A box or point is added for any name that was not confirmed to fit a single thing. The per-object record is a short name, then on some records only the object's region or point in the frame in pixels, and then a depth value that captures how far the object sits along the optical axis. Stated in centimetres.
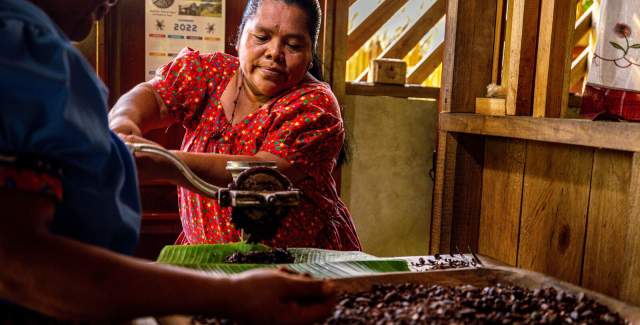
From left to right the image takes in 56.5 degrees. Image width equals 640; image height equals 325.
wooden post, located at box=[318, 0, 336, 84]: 391
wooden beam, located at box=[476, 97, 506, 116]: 224
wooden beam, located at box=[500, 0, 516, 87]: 258
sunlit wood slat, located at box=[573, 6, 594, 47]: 458
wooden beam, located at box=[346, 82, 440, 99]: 421
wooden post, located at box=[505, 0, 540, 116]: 215
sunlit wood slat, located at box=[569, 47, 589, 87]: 481
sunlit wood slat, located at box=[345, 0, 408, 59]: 424
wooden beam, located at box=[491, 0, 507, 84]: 258
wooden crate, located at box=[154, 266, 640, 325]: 142
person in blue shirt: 77
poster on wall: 363
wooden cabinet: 183
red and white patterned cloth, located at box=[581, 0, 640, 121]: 220
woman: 200
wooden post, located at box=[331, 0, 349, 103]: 394
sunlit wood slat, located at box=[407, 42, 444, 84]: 476
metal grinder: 151
